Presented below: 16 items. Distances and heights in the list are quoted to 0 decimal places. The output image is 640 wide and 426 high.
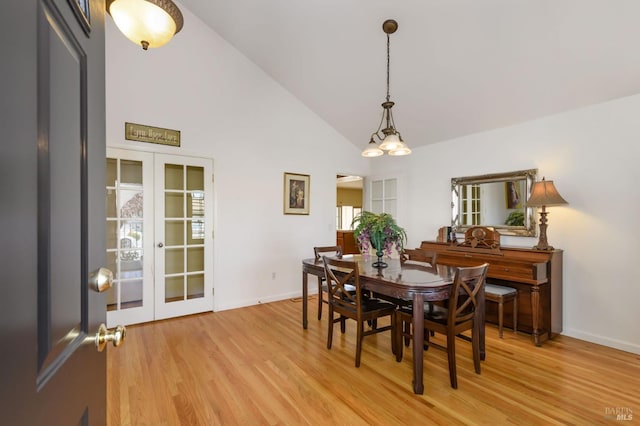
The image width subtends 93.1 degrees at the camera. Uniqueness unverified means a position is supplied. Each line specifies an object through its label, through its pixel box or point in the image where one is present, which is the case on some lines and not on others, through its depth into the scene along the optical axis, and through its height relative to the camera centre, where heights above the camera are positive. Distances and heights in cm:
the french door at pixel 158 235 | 339 -28
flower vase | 282 -30
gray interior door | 42 +0
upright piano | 296 -71
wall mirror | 349 +12
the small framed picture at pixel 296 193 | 457 +29
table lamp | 301 +12
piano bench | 305 -86
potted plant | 281 -20
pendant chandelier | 258 +60
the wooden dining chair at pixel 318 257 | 327 -51
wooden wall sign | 340 +91
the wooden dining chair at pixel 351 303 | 250 -82
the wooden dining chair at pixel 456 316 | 216 -81
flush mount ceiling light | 137 +91
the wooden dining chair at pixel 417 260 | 287 -52
